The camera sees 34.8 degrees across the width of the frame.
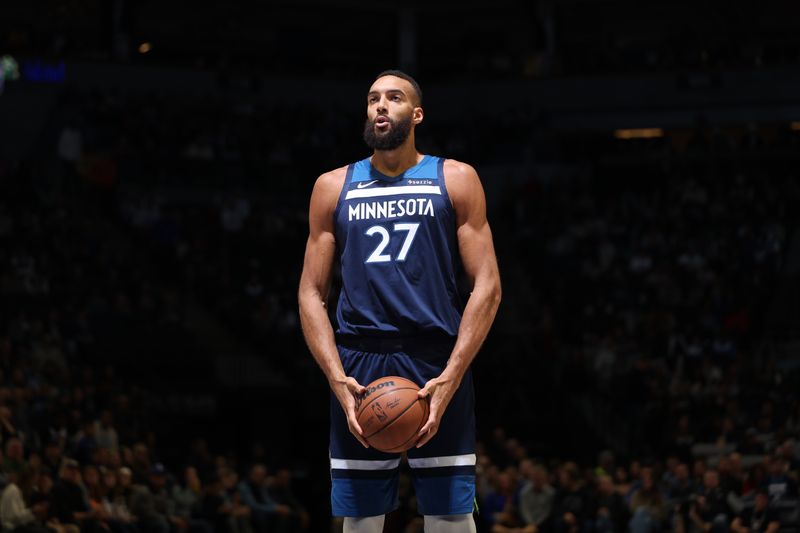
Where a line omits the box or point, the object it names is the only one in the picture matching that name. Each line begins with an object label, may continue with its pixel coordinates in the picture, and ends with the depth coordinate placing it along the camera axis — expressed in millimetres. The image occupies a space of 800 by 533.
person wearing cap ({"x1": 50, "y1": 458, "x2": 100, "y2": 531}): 14414
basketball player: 5723
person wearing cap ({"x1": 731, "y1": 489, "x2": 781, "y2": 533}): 14938
